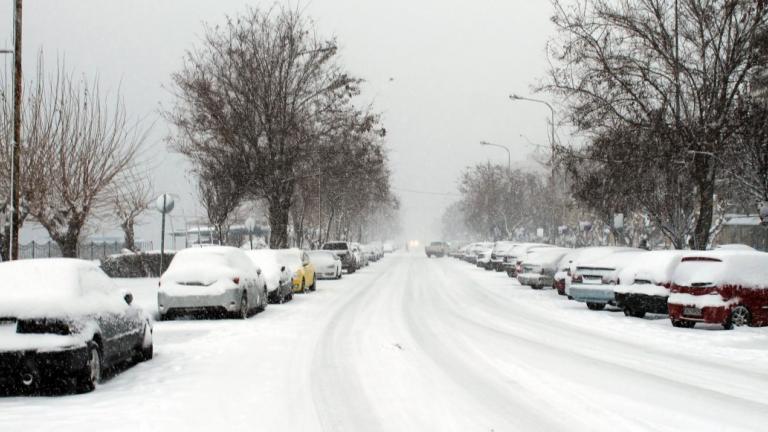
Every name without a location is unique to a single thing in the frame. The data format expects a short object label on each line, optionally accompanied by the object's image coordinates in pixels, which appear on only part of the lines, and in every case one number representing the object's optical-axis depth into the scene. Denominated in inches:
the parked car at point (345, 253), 1967.3
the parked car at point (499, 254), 2005.4
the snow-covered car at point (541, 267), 1291.8
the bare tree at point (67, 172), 1055.0
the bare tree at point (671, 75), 1074.7
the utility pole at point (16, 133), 696.0
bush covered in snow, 1368.1
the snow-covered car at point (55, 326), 346.9
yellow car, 1139.3
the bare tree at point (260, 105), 1635.1
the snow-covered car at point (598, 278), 876.6
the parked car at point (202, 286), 722.8
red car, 673.6
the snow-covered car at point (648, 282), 761.6
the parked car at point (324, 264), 1631.4
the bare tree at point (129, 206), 1180.1
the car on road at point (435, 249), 3905.0
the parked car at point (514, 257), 1680.6
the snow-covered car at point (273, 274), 941.2
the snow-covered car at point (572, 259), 928.9
